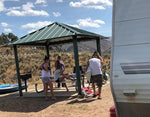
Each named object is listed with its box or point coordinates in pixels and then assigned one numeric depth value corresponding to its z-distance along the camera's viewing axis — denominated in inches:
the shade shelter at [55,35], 214.0
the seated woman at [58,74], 233.7
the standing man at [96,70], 195.5
